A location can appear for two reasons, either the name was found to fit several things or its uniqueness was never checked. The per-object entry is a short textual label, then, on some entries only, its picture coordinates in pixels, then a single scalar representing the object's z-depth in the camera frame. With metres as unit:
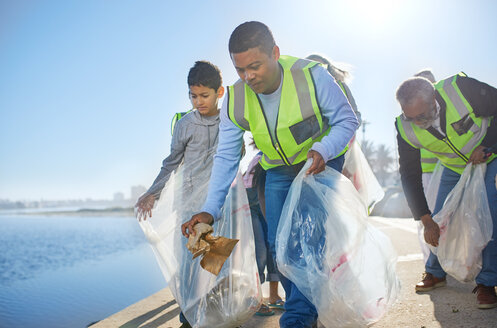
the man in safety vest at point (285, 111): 1.86
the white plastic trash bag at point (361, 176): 2.89
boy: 2.87
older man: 2.72
